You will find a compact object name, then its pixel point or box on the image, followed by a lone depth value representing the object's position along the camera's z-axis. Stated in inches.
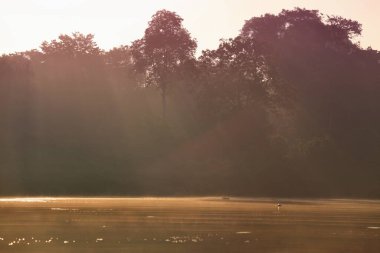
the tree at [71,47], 6540.4
